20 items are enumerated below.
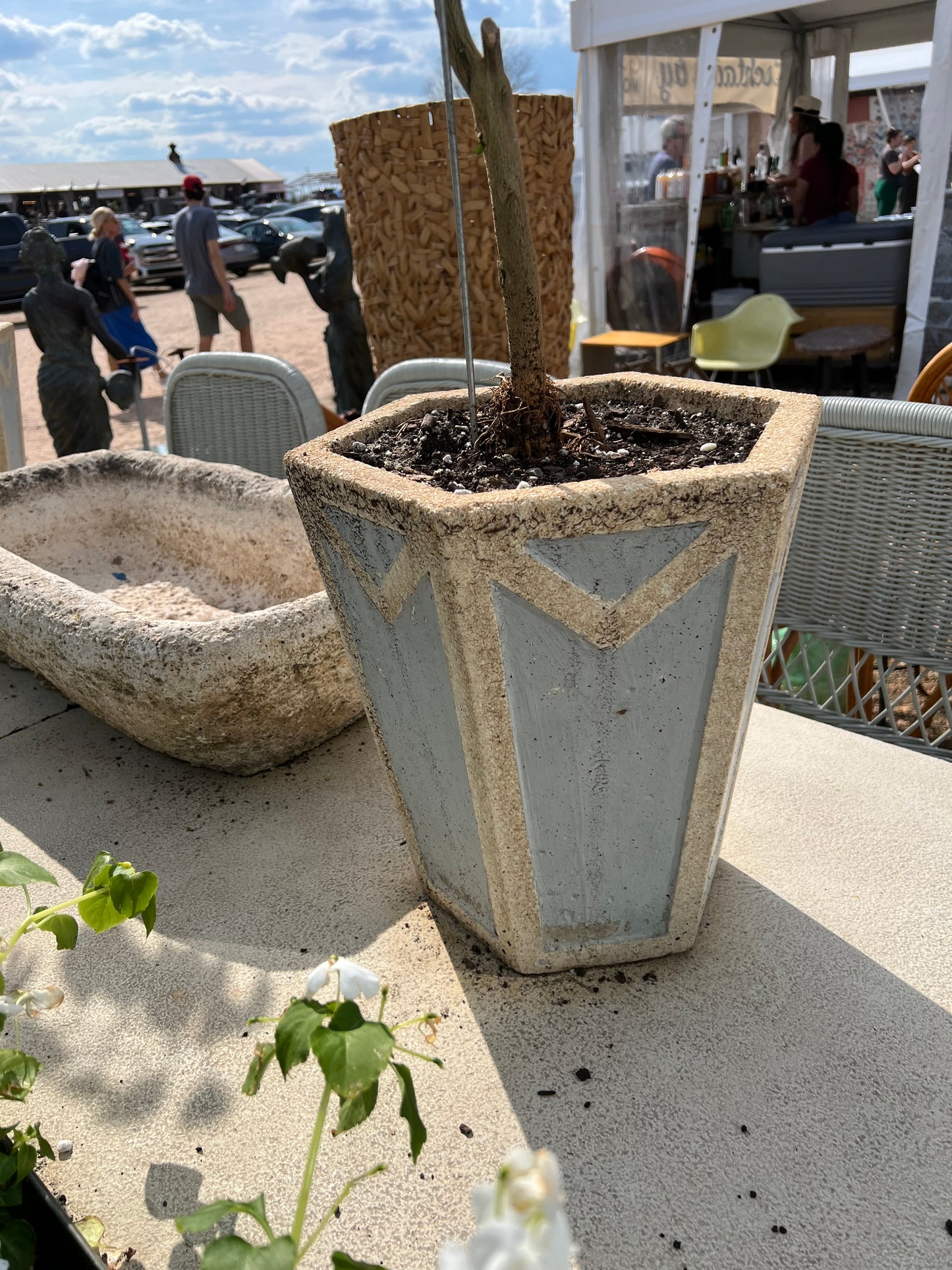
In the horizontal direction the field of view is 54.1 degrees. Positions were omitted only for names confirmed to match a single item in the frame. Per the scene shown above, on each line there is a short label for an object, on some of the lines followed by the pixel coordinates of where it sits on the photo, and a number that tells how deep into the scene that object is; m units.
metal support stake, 1.04
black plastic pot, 0.87
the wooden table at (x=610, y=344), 5.48
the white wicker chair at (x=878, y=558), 1.64
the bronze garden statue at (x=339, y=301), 4.68
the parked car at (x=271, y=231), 15.72
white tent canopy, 4.43
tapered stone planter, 1.00
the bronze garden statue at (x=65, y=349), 3.98
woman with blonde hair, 5.58
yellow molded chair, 5.21
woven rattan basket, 2.70
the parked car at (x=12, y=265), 12.47
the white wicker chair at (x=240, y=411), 2.66
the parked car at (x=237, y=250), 15.32
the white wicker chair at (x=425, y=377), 2.08
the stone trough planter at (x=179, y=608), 1.62
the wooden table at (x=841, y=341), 4.79
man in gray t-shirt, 6.03
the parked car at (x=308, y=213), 16.64
